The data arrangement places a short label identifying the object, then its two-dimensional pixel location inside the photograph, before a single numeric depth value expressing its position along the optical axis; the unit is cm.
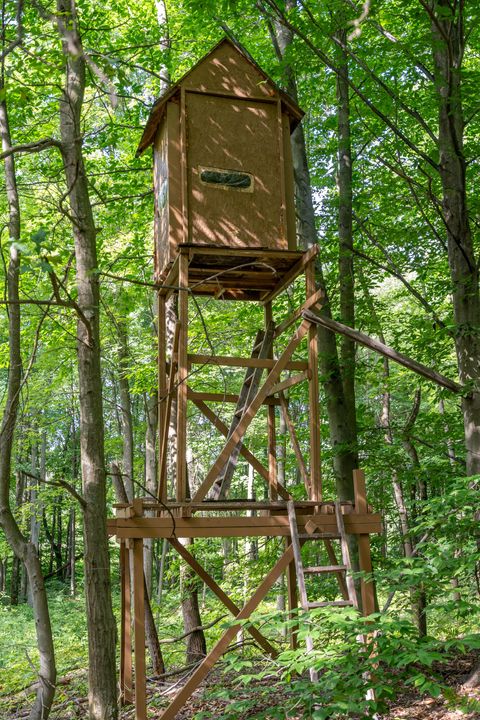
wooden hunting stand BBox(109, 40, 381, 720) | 689
